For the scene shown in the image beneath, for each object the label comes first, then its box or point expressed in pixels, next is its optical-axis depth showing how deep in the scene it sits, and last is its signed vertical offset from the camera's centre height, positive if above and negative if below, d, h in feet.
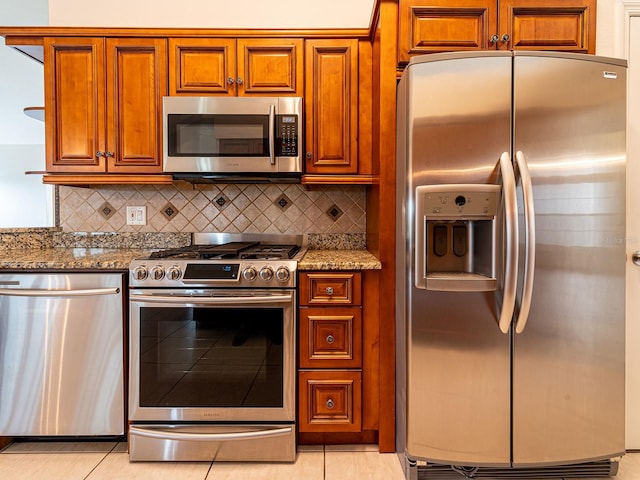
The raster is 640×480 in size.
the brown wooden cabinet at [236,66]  6.97 +2.89
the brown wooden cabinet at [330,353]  6.06 -1.81
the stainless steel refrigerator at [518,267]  5.02 -0.41
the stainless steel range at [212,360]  5.94 -1.89
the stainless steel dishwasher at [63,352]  6.01 -1.78
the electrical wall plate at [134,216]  8.23 +0.34
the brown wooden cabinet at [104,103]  7.00 +2.25
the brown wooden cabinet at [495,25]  5.76 +3.00
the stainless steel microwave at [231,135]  6.76 +1.65
